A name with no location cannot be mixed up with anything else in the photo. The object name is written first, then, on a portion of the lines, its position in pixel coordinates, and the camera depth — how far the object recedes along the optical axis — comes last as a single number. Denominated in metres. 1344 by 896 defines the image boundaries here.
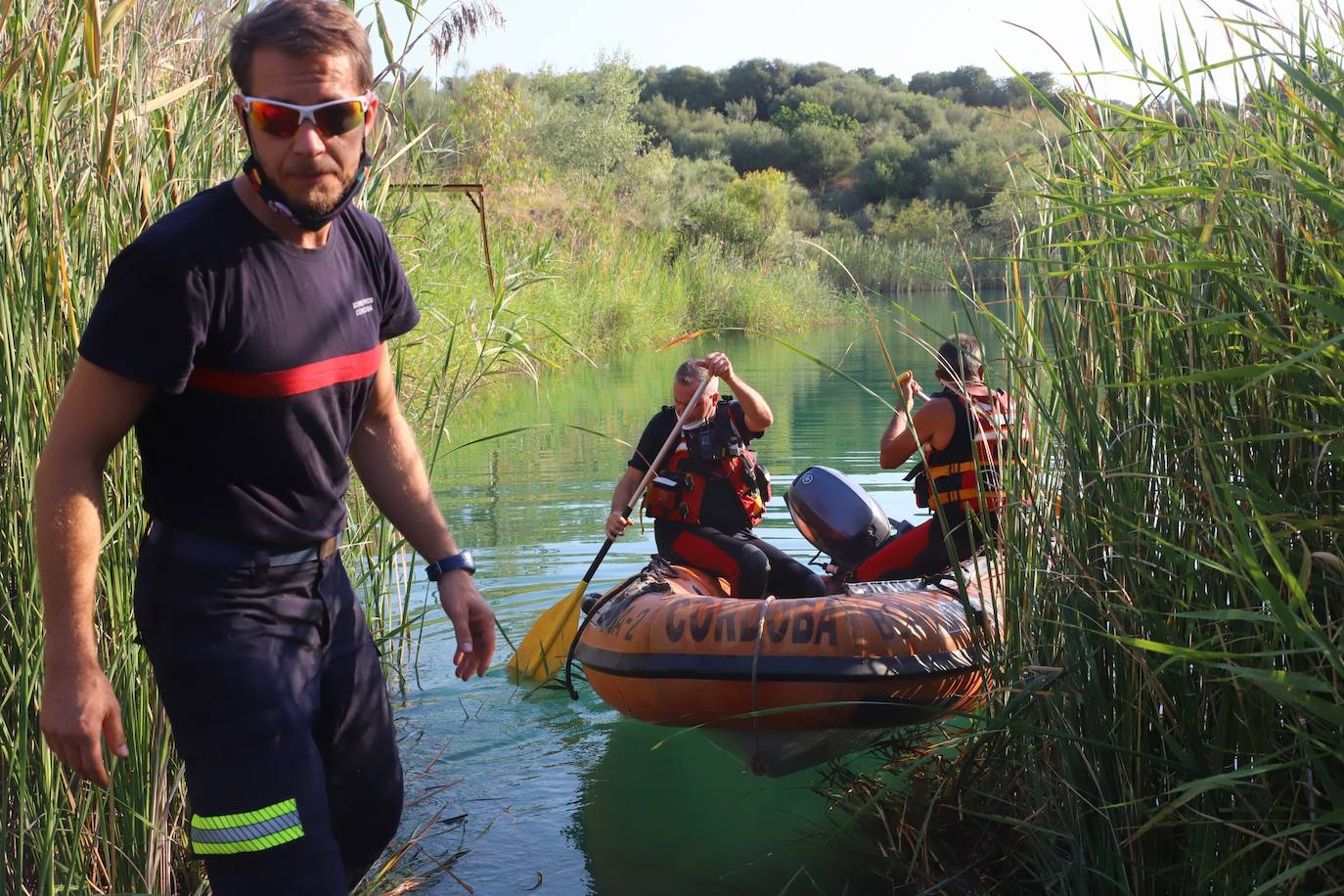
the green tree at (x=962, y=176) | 43.97
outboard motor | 5.82
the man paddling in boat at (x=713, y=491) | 5.54
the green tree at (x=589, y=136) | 28.58
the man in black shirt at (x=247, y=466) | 1.96
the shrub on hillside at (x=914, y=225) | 36.81
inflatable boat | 3.89
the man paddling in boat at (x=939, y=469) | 4.80
